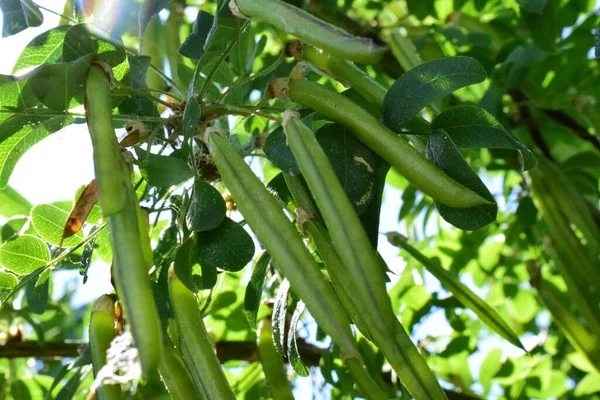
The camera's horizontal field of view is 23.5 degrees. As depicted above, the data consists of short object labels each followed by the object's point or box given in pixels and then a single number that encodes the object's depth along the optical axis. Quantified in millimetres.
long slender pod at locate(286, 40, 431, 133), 239
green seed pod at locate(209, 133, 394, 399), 207
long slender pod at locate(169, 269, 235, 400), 225
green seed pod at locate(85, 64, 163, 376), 203
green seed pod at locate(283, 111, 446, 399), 210
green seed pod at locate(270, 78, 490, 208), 223
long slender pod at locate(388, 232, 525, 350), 266
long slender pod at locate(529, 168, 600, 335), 308
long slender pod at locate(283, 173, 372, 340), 221
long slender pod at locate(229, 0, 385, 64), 208
